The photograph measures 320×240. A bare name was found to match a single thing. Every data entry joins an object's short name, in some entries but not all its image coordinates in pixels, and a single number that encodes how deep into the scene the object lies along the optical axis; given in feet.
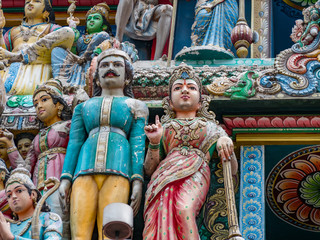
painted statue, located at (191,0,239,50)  43.32
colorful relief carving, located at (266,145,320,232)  38.45
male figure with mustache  34.91
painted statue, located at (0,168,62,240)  33.55
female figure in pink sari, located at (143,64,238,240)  34.01
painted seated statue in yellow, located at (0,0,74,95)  43.83
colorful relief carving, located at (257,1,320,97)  38.70
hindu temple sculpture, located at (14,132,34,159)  39.91
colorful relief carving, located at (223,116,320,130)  38.37
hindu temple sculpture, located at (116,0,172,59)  46.57
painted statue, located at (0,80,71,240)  37.63
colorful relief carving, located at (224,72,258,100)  38.75
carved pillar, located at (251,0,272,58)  44.83
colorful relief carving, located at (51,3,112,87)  43.27
